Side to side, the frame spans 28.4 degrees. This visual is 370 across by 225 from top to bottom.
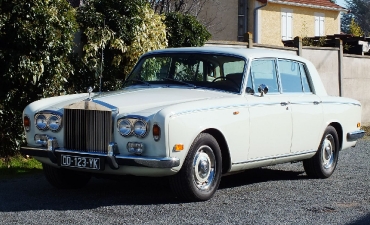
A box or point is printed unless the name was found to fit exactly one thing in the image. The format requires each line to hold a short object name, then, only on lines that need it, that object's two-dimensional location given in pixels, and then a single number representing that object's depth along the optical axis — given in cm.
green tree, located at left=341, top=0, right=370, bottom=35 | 8231
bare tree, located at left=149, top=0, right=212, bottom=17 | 2398
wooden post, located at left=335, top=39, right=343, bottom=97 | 1773
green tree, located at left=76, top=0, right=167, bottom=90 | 1138
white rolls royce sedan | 704
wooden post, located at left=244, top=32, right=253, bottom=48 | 1457
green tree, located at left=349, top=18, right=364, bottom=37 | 4469
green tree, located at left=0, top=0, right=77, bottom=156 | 987
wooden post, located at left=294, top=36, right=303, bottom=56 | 1642
